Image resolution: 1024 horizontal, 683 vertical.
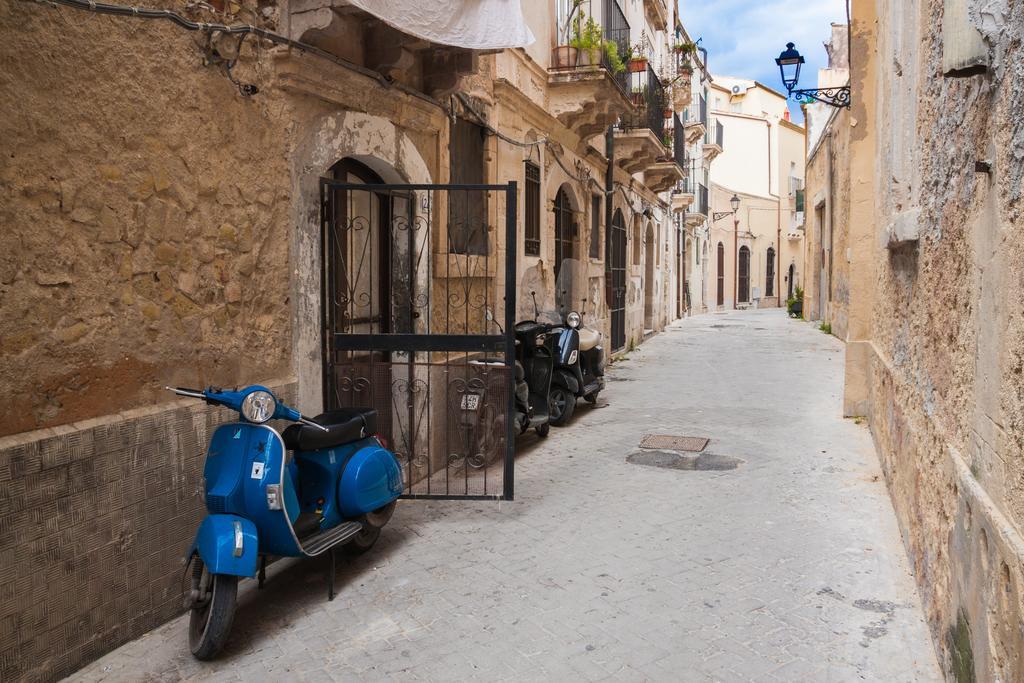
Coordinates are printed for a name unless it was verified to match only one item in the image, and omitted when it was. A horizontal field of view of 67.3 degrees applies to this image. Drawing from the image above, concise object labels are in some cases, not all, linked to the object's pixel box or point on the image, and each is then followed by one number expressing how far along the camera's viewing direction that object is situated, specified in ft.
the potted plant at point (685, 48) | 55.47
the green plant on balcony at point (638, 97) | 45.19
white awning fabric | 16.30
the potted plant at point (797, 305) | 92.17
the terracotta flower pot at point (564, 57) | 31.68
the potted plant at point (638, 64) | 39.58
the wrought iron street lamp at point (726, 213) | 119.16
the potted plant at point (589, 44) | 31.45
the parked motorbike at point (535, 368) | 25.84
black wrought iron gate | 16.68
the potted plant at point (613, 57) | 32.40
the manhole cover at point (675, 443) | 24.14
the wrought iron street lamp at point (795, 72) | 37.09
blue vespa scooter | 10.77
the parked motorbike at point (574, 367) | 28.40
